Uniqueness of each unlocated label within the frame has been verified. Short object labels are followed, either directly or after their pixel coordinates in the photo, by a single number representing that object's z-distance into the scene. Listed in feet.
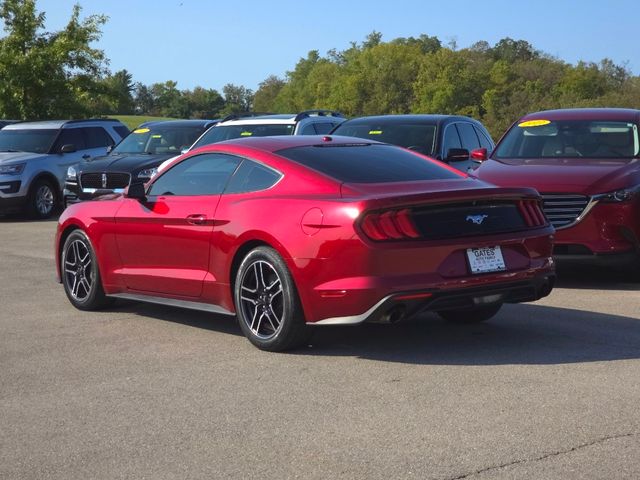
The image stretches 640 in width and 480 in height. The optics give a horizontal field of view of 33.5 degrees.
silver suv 65.05
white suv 55.16
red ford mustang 21.99
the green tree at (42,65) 110.63
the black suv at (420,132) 46.06
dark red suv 33.04
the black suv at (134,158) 55.88
